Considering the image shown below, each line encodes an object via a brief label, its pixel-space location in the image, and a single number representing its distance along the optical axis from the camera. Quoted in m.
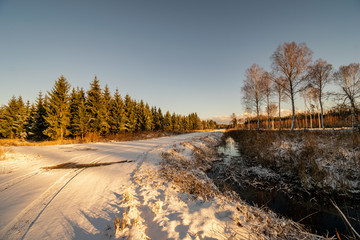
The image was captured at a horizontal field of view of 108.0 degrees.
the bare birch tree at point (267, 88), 22.23
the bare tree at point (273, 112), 38.00
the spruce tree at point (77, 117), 20.55
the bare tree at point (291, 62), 15.16
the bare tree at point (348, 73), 16.08
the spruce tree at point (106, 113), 22.23
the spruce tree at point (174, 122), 58.08
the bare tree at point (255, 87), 22.78
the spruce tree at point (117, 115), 24.73
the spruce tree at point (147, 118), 36.09
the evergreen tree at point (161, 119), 47.06
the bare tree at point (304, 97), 26.28
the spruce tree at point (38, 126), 22.33
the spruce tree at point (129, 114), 29.30
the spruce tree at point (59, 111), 18.95
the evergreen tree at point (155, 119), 44.66
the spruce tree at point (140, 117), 34.72
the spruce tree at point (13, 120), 27.80
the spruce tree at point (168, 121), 52.75
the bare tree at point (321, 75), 18.07
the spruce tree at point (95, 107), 21.45
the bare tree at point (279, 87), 16.52
